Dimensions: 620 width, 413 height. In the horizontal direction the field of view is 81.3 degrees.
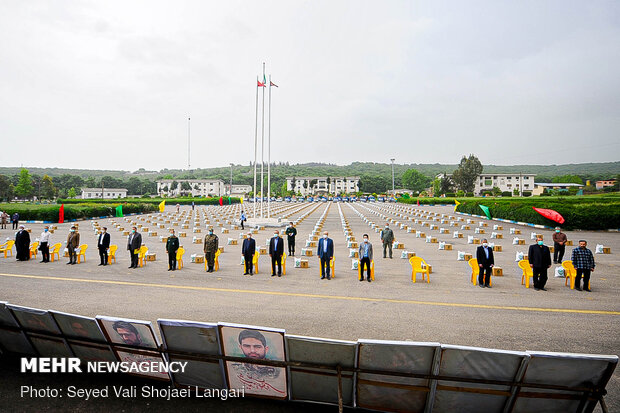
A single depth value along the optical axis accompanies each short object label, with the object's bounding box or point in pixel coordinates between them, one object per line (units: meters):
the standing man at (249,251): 13.84
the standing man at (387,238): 18.06
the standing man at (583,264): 11.23
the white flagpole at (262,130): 33.19
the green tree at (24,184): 97.00
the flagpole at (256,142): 33.22
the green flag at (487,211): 39.35
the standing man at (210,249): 14.50
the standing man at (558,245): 15.90
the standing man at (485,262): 11.97
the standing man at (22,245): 16.80
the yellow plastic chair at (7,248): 18.12
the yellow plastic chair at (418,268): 12.77
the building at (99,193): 139.50
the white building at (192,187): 165.62
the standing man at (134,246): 15.35
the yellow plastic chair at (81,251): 16.78
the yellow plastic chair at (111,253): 16.77
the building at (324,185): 177.38
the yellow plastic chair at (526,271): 12.12
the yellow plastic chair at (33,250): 18.42
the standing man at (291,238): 19.05
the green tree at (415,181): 177.25
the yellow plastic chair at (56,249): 17.13
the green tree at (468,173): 123.44
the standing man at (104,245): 15.80
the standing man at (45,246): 16.38
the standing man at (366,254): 12.79
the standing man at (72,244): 16.09
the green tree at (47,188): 116.88
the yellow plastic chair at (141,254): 16.08
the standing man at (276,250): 13.72
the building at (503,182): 141.38
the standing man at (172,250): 14.89
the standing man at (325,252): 13.30
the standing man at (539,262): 11.30
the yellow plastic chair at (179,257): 15.33
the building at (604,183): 130.38
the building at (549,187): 121.61
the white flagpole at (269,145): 34.10
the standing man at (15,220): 33.16
